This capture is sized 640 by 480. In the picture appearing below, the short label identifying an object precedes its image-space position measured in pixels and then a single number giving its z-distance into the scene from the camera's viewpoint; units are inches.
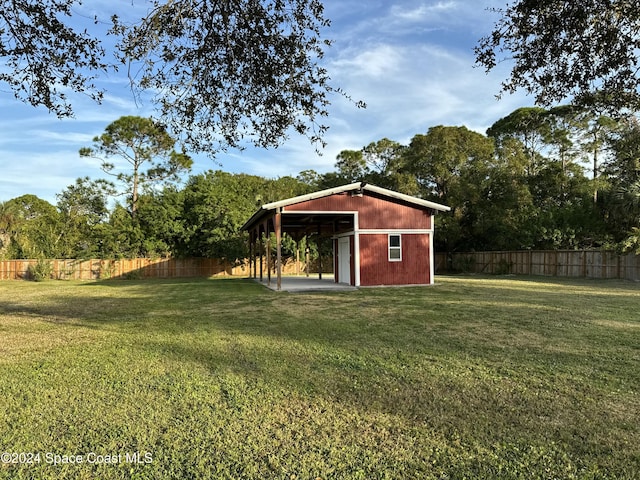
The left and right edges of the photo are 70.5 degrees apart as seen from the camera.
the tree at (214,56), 231.3
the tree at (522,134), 1401.2
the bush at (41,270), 1061.0
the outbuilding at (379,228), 706.2
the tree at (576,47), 217.2
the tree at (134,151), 1269.7
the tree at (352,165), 1481.3
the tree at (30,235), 1173.7
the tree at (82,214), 1217.4
